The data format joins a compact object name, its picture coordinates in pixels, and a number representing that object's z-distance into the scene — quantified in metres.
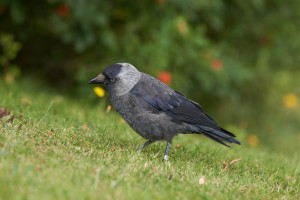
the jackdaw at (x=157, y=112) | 12.25
